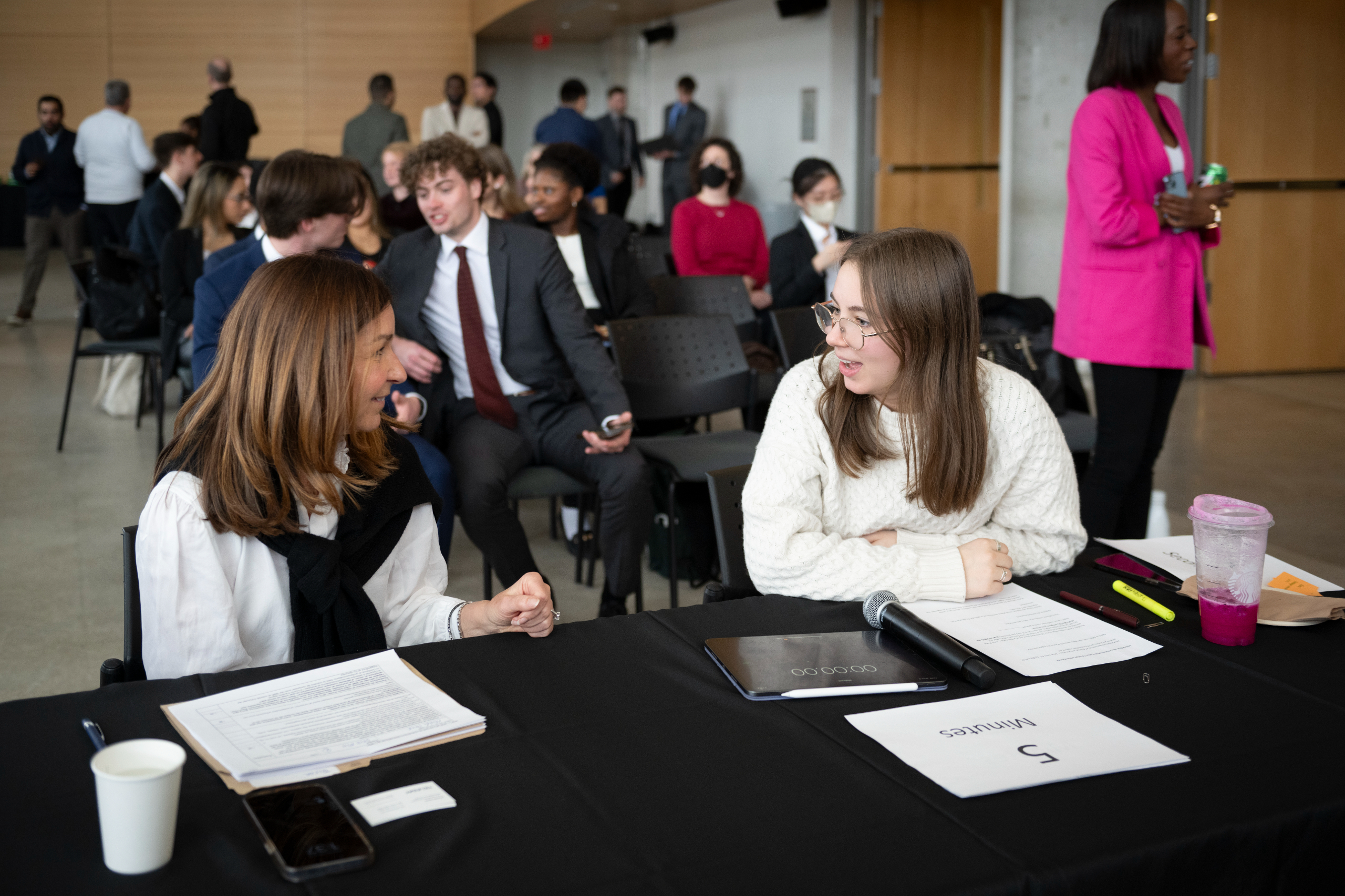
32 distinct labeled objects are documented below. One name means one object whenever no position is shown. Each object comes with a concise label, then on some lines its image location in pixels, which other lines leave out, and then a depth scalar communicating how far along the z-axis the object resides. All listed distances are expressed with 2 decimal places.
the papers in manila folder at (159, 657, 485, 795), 1.06
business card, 1.02
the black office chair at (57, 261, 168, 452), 5.04
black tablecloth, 0.94
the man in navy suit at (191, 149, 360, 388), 3.14
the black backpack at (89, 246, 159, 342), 5.09
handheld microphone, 1.30
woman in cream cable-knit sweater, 1.77
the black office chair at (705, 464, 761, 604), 1.99
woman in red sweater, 5.42
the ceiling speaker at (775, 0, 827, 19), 8.78
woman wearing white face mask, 4.67
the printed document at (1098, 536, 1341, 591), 1.67
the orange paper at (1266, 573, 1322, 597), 1.60
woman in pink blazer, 2.88
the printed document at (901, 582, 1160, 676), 1.39
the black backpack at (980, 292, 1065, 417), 3.71
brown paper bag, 1.47
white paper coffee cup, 0.90
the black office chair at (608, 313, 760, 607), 3.60
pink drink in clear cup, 1.38
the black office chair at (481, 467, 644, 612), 3.16
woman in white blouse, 1.51
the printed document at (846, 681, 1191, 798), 1.10
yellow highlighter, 1.51
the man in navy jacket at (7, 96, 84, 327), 9.02
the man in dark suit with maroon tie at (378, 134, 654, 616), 3.29
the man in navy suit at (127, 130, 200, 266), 5.95
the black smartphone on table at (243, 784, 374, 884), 0.94
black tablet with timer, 1.29
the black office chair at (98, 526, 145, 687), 1.56
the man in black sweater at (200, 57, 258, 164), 8.67
